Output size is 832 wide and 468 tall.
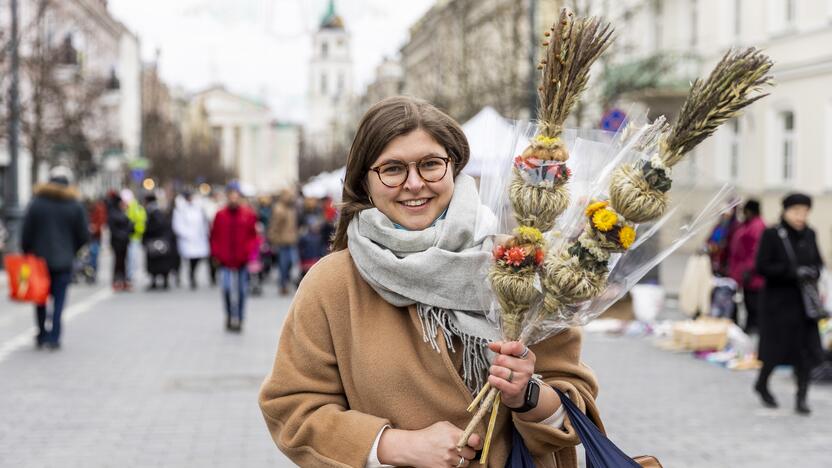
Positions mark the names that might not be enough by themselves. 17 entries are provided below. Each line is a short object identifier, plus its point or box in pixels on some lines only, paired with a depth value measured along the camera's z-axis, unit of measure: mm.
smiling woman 2590
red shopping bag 11477
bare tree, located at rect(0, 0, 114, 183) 26625
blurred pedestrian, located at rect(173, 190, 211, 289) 21672
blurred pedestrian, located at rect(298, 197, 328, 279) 20203
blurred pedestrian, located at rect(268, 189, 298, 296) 20297
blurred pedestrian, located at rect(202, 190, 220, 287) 22438
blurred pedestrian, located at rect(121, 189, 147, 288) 21219
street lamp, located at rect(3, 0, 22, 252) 21344
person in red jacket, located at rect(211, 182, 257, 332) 13367
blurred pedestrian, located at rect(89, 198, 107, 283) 22653
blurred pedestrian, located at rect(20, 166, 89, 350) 12031
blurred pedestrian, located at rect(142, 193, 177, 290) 21000
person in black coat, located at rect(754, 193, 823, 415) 8883
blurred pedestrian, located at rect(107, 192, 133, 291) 20594
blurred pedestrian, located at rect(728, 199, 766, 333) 12727
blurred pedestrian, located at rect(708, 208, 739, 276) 14055
